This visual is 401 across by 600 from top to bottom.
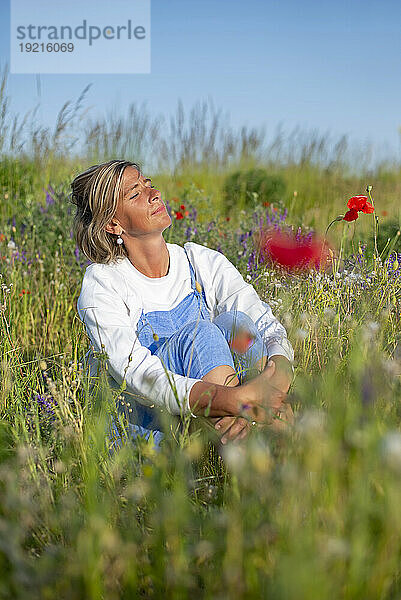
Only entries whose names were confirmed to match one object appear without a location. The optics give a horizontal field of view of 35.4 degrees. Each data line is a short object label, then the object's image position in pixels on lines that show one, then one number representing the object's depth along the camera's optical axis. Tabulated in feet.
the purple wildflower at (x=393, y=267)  8.61
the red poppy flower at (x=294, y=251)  9.48
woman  6.63
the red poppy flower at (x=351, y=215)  8.21
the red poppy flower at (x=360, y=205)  8.35
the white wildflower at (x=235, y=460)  3.37
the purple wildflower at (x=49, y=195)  13.83
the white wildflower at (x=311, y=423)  3.36
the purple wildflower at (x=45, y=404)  7.19
